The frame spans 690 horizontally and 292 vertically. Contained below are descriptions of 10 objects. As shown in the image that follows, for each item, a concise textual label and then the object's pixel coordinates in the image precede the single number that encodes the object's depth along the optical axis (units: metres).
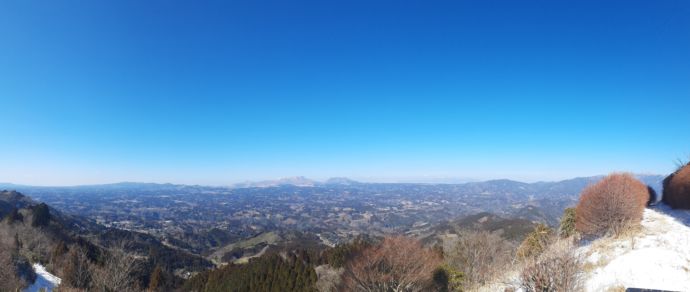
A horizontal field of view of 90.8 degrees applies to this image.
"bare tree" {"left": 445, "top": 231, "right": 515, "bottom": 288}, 28.48
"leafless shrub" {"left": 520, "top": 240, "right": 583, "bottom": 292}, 8.01
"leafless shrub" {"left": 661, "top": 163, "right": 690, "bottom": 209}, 18.58
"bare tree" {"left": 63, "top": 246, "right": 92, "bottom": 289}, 37.16
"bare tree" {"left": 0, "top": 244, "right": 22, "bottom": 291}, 25.67
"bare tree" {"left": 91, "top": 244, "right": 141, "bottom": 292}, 30.48
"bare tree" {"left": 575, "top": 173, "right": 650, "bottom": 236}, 16.73
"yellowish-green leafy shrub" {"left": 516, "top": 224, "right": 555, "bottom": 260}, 9.38
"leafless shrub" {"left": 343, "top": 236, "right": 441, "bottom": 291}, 23.83
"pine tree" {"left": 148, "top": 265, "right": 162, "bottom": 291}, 60.59
